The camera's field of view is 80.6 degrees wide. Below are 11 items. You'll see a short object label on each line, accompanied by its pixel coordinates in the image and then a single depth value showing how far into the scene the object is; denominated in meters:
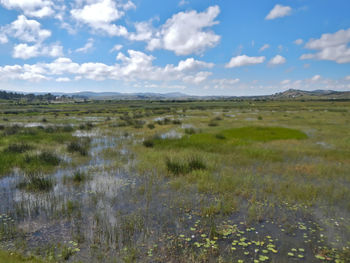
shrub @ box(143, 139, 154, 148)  20.66
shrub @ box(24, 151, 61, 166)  14.96
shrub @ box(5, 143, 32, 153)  17.61
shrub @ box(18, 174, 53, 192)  10.77
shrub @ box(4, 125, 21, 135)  25.87
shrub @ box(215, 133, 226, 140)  23.22
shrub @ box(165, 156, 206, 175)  13.28
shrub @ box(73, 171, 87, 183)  12.09
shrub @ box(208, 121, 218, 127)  34.28
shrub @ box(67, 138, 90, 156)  17.92
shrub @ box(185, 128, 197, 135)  27.74
